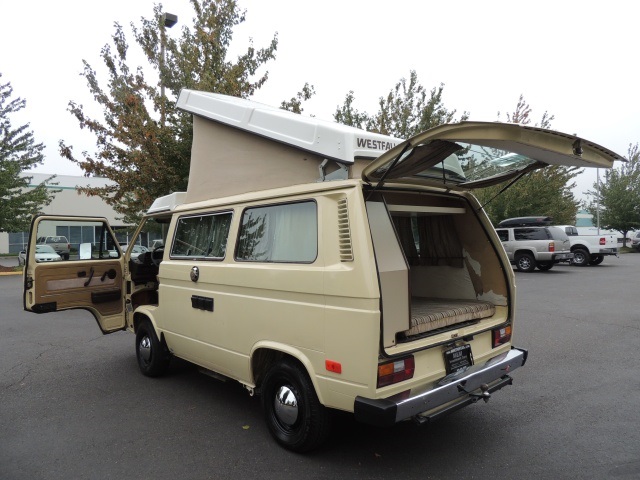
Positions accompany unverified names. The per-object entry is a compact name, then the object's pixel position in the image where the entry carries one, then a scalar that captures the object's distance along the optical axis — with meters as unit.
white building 34.69
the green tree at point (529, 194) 21.73
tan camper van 2.97
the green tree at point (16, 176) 20.03
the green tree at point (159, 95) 10.30
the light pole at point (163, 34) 10.83
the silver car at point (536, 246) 17.58
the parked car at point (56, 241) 29.02
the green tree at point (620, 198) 32.31
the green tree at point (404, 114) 16.83
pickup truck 19.89
